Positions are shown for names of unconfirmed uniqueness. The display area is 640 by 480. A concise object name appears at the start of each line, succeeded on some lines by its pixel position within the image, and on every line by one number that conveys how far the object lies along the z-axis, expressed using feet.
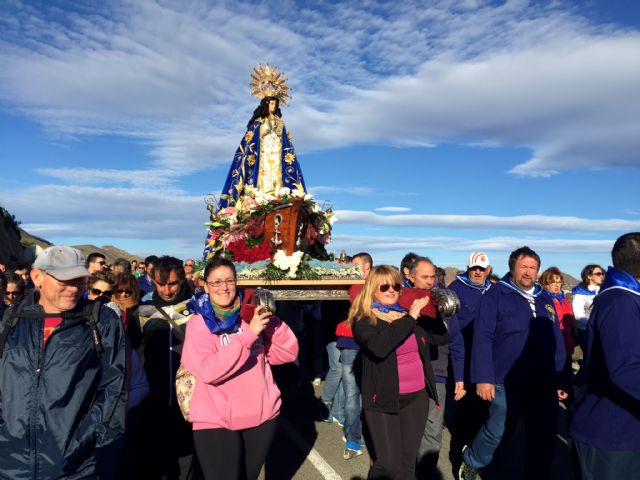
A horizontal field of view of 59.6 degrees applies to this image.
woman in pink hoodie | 11.63
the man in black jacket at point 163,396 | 14.83
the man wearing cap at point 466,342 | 17.94
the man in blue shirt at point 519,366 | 16.48
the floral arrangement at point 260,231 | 21.67
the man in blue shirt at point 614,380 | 10.34
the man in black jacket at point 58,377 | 9.15
